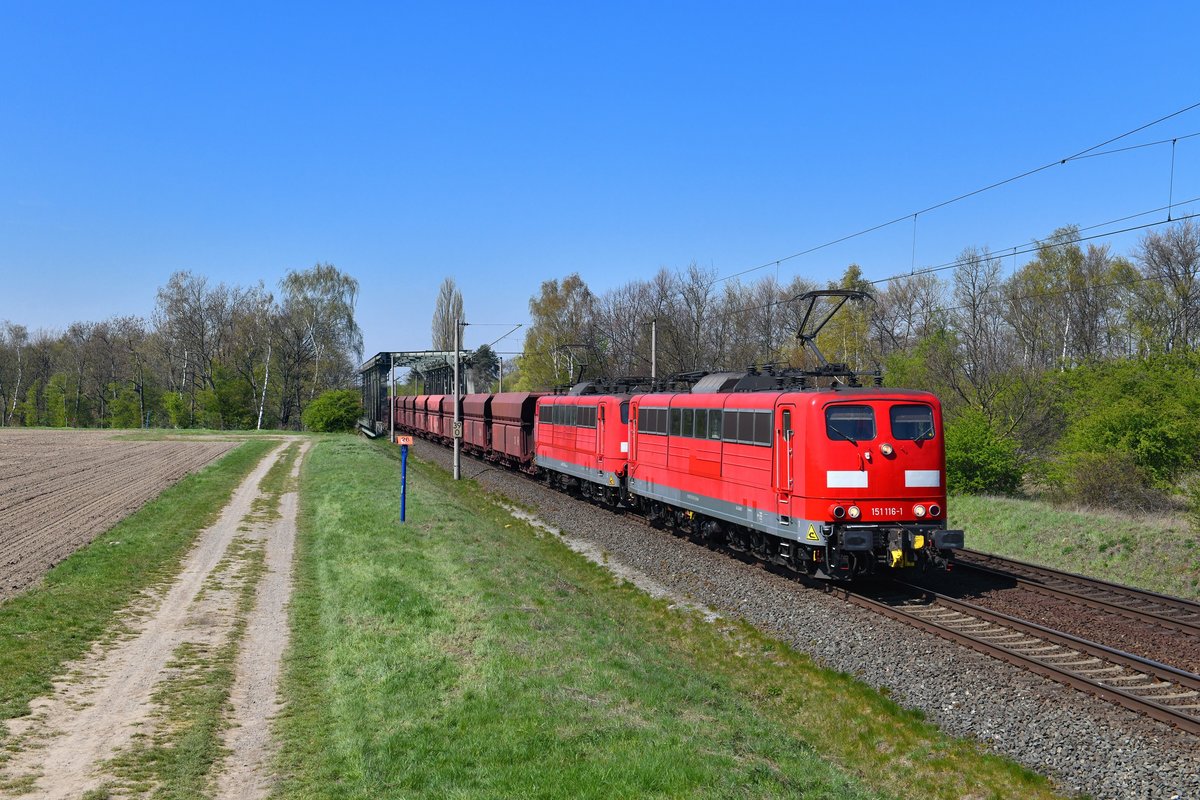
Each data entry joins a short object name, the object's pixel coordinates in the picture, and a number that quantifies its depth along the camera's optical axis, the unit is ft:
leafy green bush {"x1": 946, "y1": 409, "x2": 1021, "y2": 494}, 94.17
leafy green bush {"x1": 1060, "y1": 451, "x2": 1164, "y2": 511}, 84.76
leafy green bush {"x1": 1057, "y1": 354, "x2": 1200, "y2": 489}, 85.40
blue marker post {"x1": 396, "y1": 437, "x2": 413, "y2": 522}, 72.41
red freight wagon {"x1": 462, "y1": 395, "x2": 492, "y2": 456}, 150.41
